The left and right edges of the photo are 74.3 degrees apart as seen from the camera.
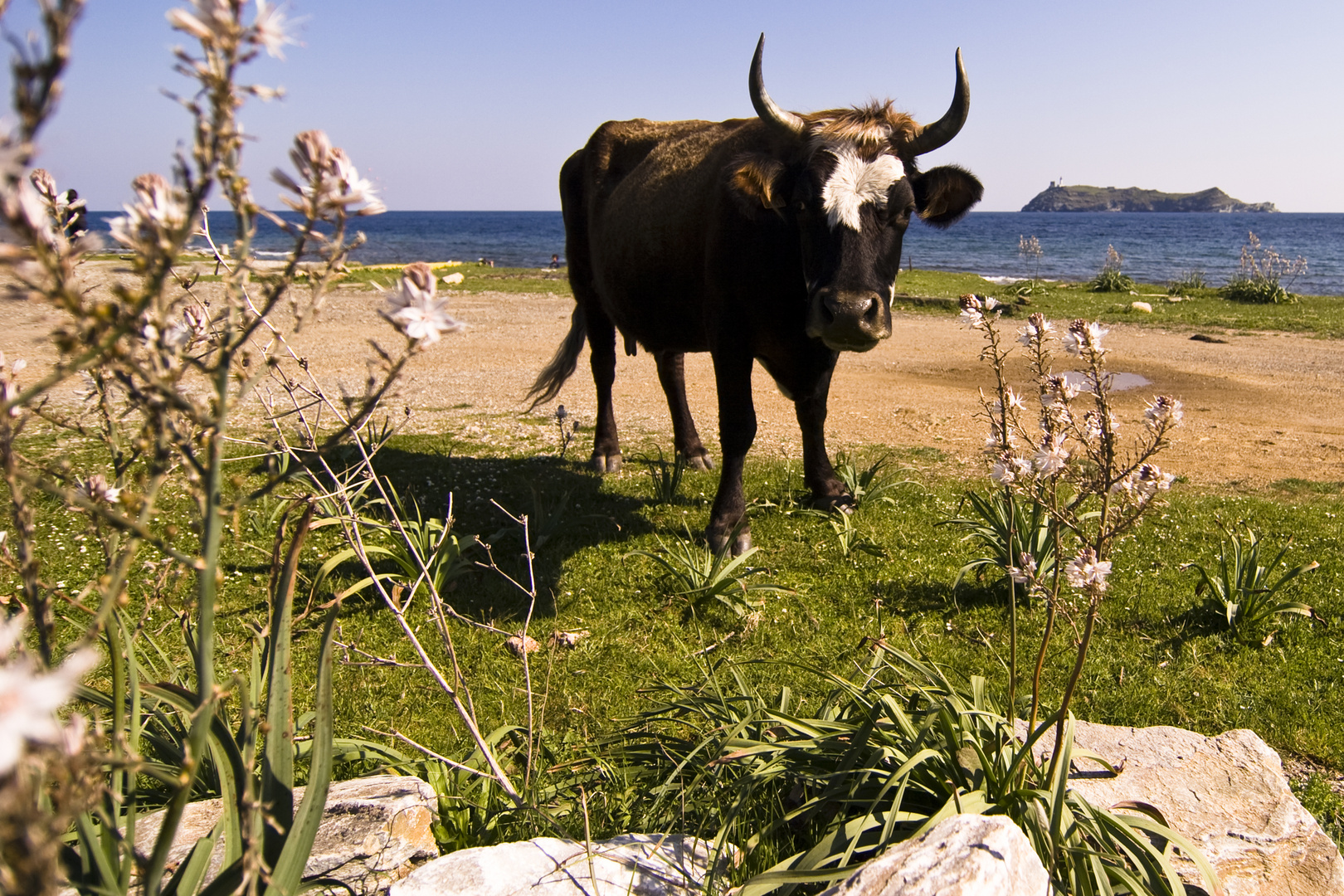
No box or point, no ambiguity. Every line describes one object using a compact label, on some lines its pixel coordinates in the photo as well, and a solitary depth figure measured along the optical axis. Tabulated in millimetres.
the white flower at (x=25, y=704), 561
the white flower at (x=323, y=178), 1141
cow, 4492
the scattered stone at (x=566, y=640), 4309
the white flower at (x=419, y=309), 1170
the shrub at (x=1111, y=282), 22766
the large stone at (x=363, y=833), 2240
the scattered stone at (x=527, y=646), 4220
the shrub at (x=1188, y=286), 22266
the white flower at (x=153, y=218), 1021
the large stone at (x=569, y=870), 2176
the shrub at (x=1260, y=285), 20031
